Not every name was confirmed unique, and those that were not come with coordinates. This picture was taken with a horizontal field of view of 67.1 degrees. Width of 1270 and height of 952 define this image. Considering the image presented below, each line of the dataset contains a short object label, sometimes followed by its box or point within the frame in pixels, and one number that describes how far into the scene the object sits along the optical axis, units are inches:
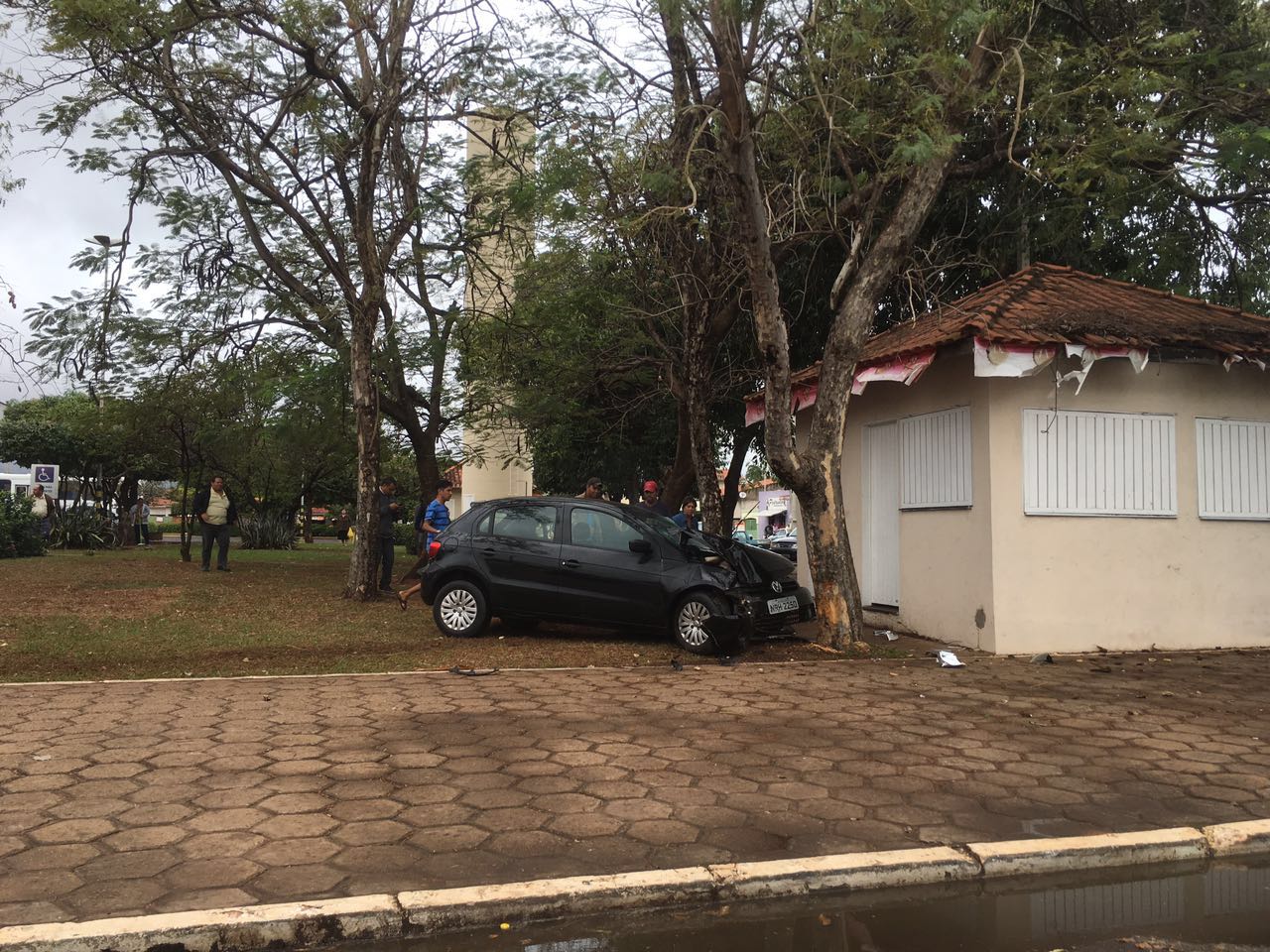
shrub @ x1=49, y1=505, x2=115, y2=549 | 1027.9
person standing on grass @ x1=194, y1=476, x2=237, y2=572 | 700.7
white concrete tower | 552.4
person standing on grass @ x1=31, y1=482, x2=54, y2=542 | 928.3
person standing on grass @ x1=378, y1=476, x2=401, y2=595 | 590.2
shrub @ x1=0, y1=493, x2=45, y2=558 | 834.2
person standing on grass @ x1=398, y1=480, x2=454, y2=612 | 503.5
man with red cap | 511.9
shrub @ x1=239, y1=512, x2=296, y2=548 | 1210.6
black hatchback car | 376.5
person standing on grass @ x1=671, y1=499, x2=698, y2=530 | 550.0
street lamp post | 507.8
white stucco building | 382.0
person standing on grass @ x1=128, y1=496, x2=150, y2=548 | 1318.9
